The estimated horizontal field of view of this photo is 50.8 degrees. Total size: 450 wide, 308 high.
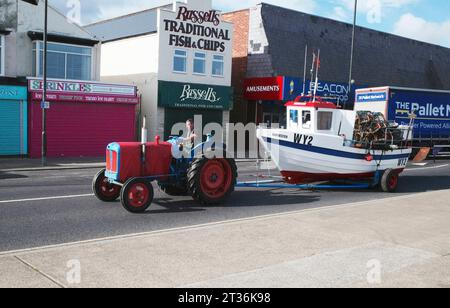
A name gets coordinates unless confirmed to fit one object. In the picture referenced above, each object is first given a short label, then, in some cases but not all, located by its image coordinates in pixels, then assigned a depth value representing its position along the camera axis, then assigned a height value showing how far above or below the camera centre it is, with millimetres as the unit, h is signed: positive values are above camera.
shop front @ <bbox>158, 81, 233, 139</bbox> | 27500 +839
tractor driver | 11203 -547
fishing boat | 13461 -746
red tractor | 10227 -1356
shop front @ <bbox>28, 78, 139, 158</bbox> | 23000 -296
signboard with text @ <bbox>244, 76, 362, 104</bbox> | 30422 +2093
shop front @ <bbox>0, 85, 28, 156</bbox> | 22172 -612
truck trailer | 26188 +959
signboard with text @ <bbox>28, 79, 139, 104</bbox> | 22766 +971
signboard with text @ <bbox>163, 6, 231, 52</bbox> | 27609 +5101
